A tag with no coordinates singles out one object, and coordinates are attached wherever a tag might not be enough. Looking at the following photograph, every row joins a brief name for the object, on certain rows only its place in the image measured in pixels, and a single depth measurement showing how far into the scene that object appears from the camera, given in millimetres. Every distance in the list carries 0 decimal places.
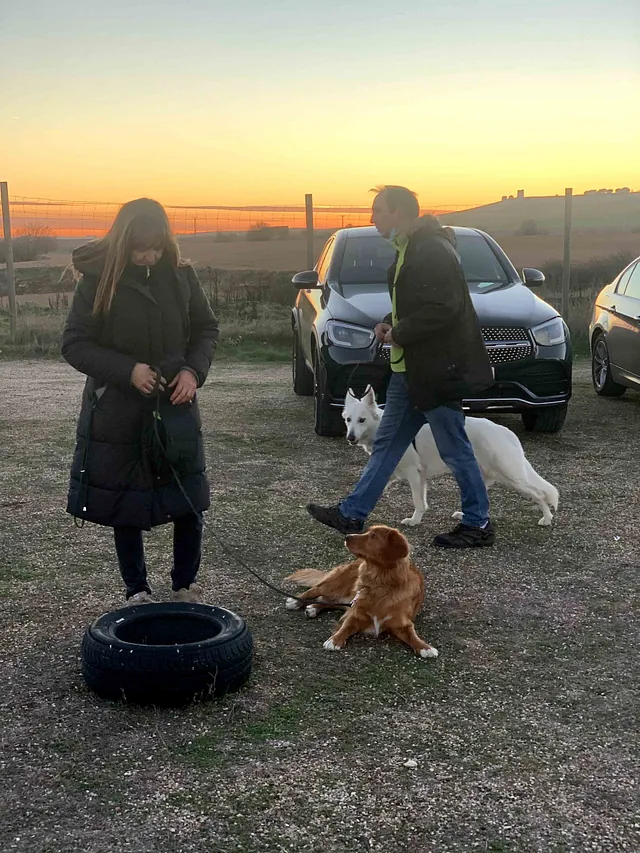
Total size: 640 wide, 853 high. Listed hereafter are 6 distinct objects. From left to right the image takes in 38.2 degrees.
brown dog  4051
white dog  5887
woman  3836
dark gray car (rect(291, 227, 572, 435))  8148
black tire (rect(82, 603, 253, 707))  3354
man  5199
